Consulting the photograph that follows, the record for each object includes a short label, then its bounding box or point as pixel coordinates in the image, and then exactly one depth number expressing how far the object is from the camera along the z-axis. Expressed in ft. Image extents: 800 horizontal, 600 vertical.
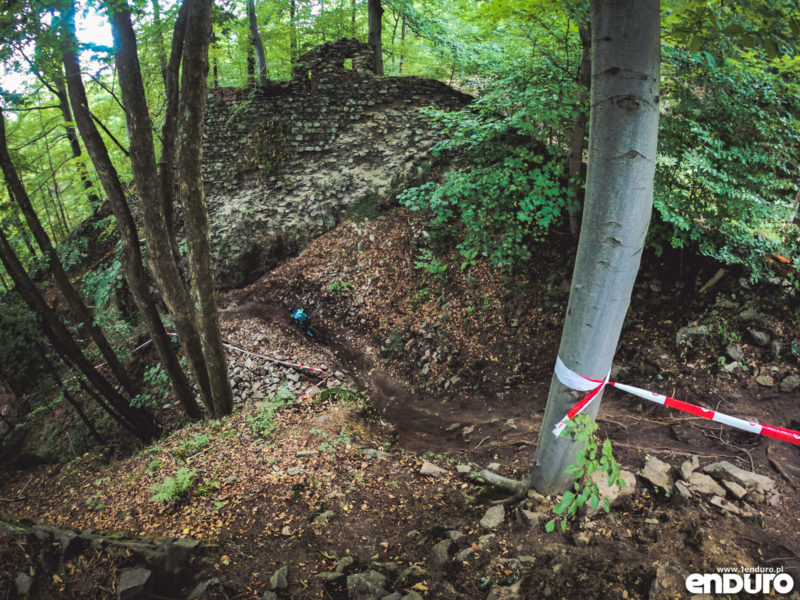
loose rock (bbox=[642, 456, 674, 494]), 9.05
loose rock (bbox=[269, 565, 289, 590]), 7.59
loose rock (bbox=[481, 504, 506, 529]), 8.59
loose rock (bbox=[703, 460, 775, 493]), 8.80
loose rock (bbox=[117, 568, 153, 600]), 6.78
